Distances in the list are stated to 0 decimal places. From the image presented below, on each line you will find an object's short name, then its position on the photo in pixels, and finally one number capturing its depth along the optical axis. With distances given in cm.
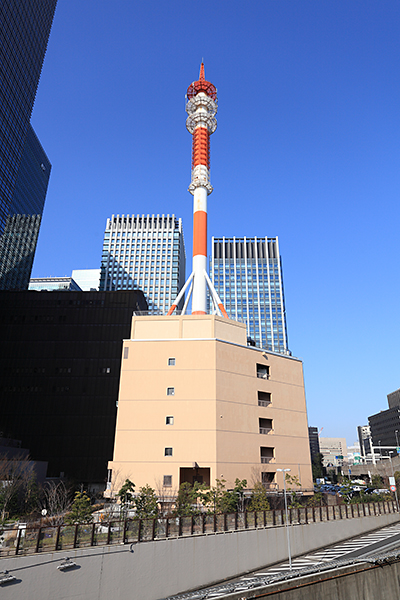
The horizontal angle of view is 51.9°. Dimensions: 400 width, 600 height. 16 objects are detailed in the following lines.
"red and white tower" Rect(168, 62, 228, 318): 6644
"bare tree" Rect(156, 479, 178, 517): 4412
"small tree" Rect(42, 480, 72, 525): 3506
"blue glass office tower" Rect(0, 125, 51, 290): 11296
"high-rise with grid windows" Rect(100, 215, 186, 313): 15512
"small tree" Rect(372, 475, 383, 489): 8625
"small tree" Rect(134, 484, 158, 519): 3338
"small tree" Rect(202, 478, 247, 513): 3947
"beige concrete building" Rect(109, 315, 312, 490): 4725
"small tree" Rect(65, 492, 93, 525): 3141
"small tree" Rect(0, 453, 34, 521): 4238
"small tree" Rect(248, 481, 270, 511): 4183
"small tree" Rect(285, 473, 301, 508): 4906
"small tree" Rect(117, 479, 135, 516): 4109
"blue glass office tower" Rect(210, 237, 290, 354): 15288
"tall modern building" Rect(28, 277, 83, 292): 16958
